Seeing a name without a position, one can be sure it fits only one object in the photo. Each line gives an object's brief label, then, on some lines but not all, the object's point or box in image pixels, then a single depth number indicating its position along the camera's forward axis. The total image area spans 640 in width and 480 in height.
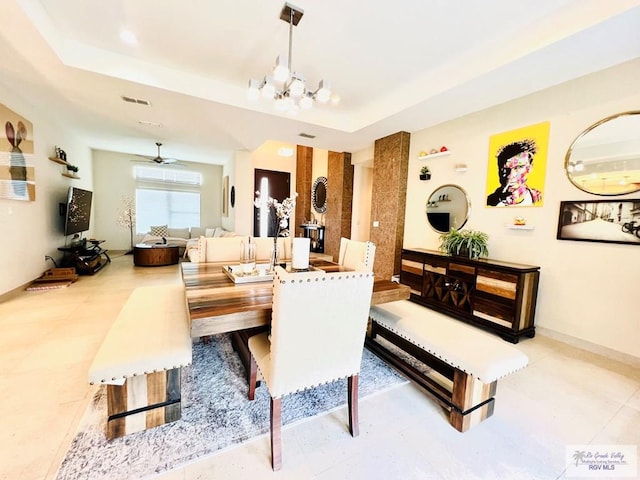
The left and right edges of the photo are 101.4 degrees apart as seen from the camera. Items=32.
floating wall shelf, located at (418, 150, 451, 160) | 3.77
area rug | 1.27
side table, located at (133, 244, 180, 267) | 5.78
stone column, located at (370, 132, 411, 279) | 4.46
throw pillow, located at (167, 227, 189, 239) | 8.07
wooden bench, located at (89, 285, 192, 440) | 1.28
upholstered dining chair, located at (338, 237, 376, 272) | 2.54
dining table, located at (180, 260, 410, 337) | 1.28
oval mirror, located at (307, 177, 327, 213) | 7.31
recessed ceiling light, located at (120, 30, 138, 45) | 2.47
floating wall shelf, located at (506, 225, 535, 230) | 2.93
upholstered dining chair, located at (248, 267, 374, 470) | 1.17
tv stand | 4.75
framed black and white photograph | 2.29
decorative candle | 2.08
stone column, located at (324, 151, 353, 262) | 6.30
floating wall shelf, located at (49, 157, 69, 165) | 4.47
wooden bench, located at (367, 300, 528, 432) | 1.49
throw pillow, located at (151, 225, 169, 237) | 7.52
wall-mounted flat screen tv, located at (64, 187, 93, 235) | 4.75
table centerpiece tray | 1.90
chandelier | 2.04
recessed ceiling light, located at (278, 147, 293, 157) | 6.39
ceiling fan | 5.86
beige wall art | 3.24
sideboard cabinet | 2.67
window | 7.74
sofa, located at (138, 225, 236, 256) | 6.70
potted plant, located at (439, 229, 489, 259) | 3.17
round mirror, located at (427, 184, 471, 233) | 3.64
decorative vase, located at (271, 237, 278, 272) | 2.31
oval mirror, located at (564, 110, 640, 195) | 2.28
